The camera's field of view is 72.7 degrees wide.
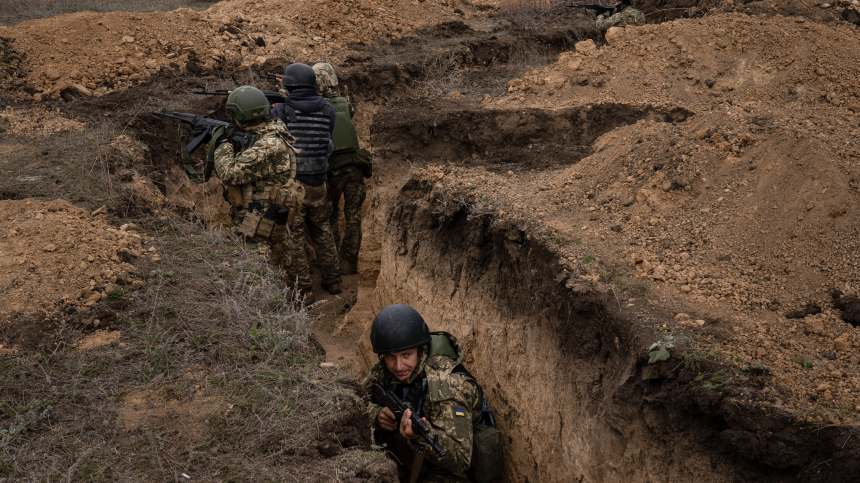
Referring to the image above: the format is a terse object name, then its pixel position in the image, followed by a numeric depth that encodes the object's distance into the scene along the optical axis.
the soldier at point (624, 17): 9.73
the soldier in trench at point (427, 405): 3.64
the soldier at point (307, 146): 6.51
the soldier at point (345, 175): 7.12
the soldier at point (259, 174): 5.54
